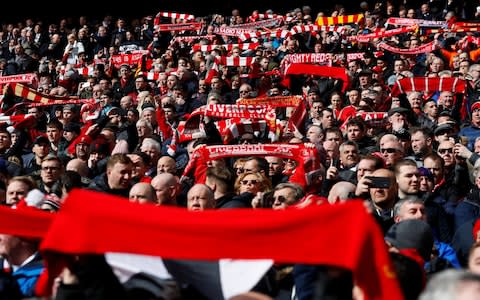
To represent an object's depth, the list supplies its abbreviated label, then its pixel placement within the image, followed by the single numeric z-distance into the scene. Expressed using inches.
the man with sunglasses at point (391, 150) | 355.5
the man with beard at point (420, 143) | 372.8
